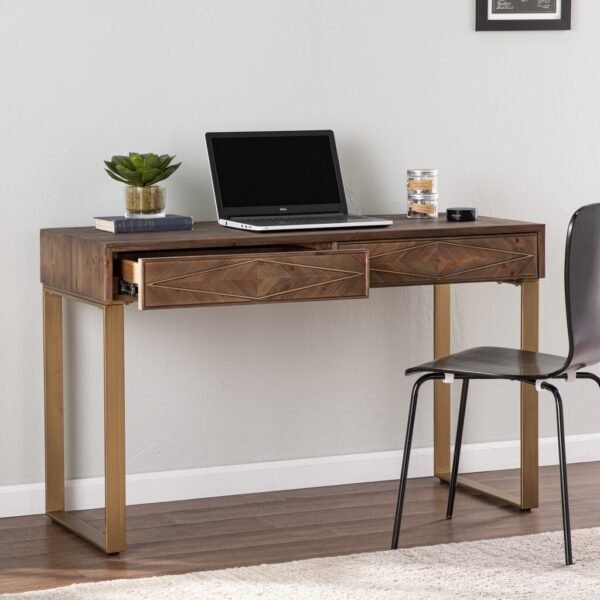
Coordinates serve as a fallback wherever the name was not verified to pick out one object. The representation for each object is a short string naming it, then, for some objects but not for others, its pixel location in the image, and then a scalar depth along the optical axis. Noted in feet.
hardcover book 15.59
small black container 17.14
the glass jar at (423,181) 17.45
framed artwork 18.78
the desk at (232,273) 14.63
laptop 16.87
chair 14.13
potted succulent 16.06
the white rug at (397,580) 13.56
